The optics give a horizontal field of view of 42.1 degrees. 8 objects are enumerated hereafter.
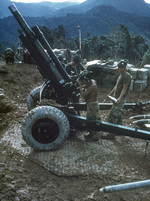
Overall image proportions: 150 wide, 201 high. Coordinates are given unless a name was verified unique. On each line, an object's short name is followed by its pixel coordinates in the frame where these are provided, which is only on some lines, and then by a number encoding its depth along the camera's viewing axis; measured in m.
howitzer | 3.53
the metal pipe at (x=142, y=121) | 4.26
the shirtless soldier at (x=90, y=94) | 3.64
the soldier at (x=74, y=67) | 4.81
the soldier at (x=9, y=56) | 12.91
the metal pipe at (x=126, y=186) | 1.37
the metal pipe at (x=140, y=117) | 4.53
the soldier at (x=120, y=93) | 3.93
